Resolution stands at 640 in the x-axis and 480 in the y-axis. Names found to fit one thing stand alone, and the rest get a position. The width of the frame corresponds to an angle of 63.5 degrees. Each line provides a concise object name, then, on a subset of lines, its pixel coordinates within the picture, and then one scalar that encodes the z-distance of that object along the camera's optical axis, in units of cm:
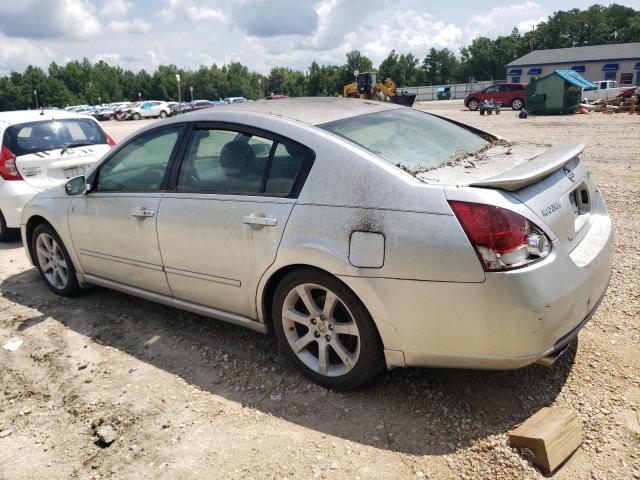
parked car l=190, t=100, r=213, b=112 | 5267
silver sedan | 242
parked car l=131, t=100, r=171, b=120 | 5197
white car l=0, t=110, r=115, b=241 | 647
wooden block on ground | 230
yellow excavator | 3146
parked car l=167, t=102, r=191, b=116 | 5376
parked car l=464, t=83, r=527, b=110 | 3297
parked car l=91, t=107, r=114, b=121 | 5466
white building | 6172
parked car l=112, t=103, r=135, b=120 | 5197
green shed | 2564
